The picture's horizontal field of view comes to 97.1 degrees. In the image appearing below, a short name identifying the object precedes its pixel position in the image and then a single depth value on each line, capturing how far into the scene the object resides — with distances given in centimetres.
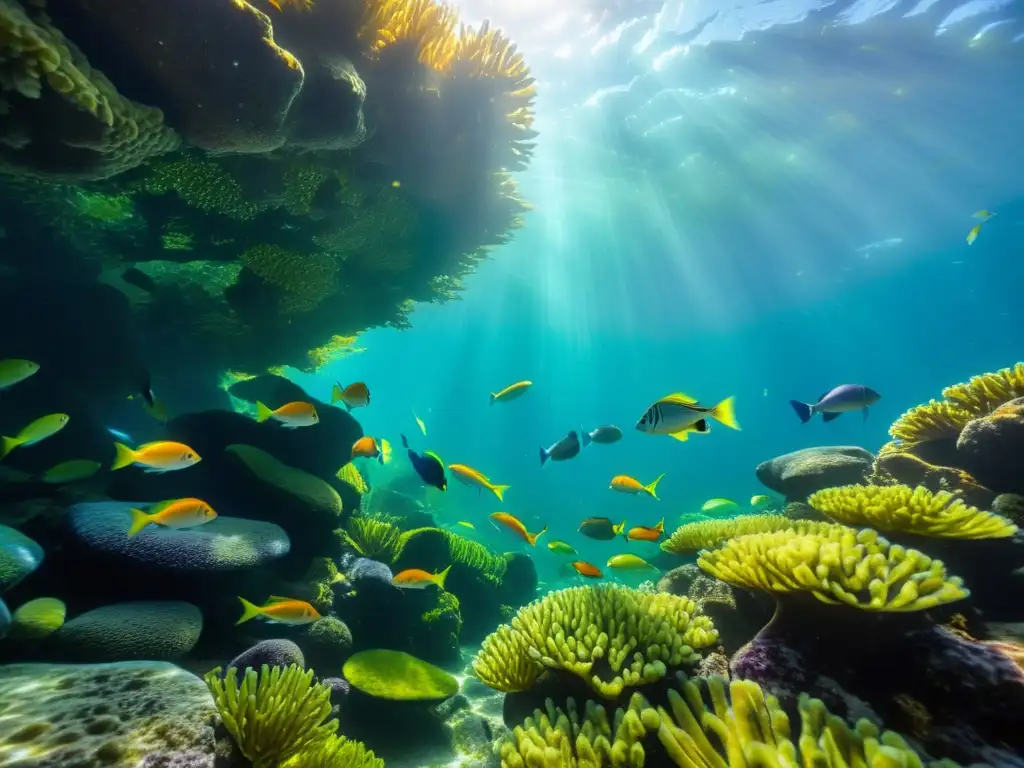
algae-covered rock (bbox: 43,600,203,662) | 349
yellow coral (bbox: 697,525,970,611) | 237
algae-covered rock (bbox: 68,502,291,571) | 412
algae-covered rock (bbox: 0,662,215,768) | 190
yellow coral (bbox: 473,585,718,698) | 279
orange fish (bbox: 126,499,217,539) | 365
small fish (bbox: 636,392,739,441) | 346
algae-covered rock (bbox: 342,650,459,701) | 460
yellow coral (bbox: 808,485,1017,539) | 313
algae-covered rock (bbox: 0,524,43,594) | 359
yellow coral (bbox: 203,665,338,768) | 245
